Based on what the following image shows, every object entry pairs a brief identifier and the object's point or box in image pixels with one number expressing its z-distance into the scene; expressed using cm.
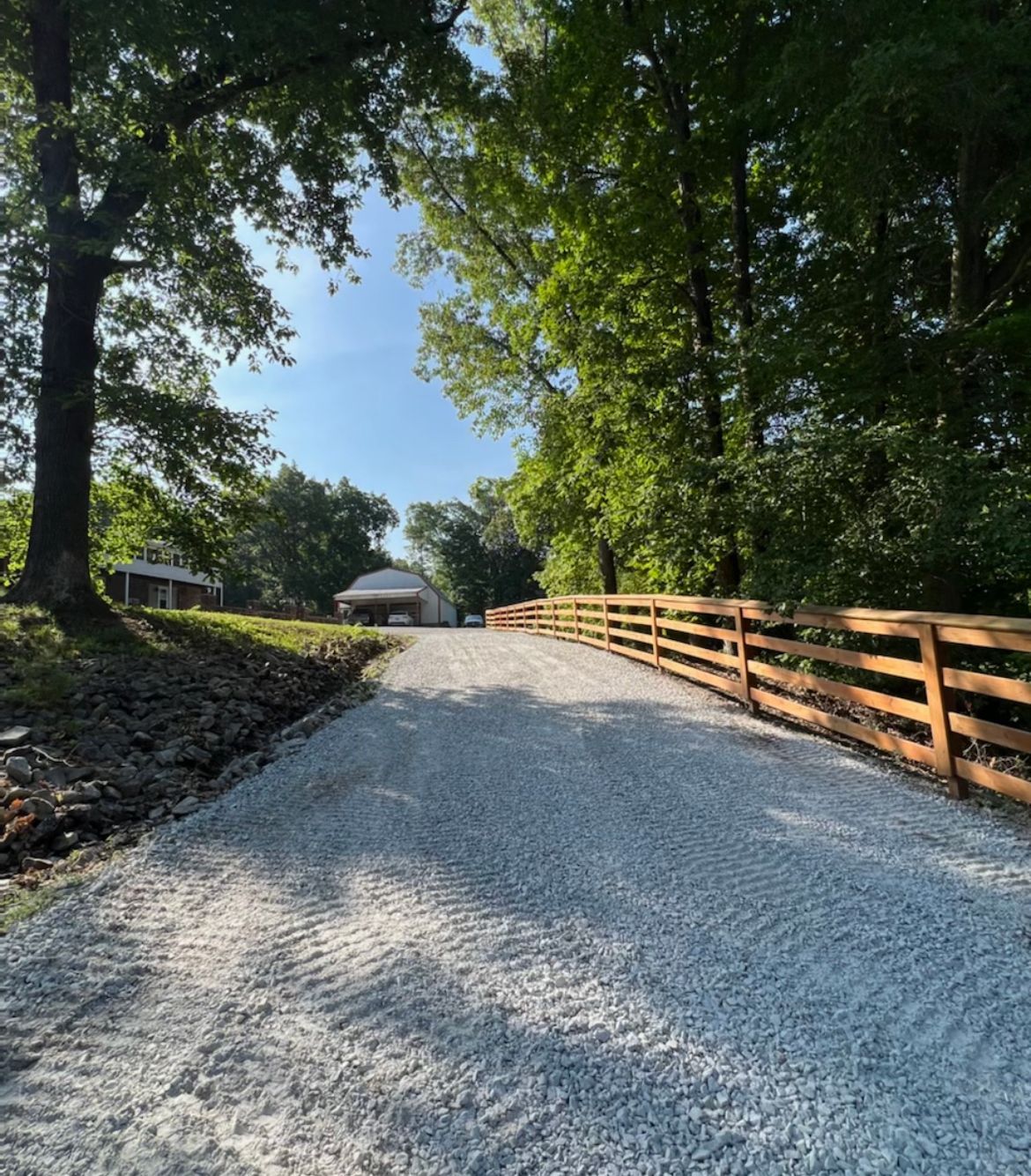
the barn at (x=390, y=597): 3778
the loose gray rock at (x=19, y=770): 303
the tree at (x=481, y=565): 4512
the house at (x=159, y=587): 2234
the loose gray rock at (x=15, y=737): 345
